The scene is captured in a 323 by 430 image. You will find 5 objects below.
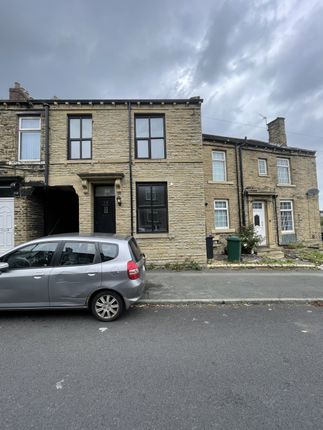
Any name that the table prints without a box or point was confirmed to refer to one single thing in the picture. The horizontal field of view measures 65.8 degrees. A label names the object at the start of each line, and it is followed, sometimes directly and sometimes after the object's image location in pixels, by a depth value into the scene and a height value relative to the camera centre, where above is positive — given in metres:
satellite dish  16.77 +2.51
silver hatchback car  4.89 -0.86
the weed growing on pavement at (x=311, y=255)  10.99 -1.28
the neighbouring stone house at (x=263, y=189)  13.94 +2.51
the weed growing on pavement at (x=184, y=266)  9.48 -1.29
